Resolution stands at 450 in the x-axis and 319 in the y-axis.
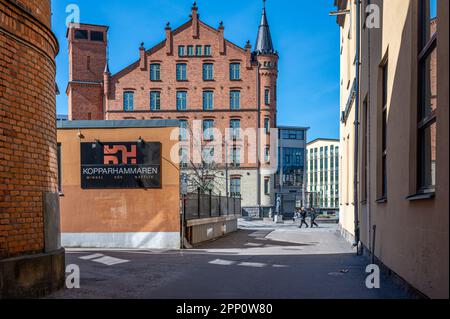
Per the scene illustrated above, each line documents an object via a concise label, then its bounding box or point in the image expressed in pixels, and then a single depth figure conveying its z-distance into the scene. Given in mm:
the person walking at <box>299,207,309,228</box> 36469
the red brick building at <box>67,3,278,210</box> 54969
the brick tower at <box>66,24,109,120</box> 56094
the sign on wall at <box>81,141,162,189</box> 16984
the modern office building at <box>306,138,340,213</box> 103350
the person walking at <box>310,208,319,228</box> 36656
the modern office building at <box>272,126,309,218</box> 70188
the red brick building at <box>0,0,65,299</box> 7004
